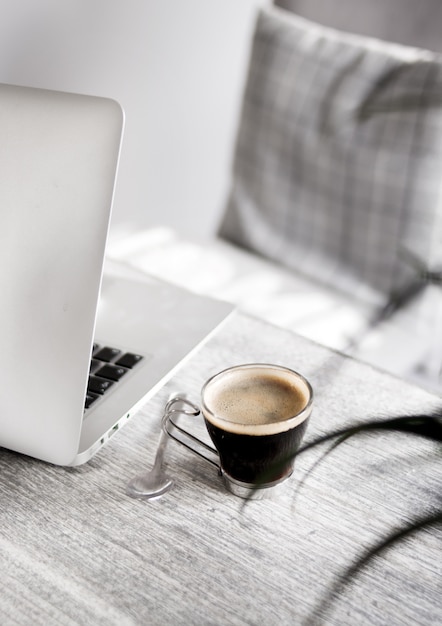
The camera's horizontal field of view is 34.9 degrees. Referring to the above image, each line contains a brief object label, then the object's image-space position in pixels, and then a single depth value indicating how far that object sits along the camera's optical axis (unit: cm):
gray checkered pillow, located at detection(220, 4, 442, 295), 122
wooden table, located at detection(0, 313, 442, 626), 47
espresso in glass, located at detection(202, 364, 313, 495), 53
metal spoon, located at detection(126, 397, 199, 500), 57
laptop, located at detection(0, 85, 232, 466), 50
